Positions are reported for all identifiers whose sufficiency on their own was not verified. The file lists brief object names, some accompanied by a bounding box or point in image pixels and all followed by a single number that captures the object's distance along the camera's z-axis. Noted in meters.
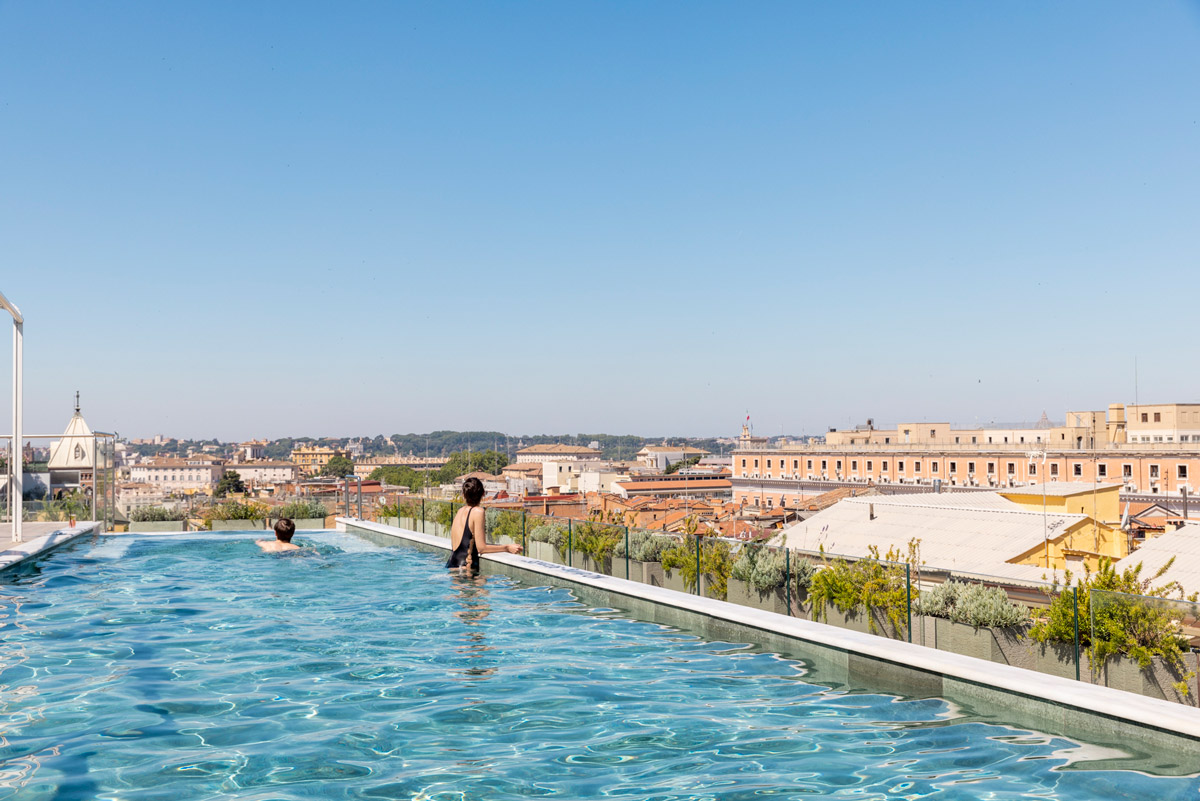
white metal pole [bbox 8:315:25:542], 14.99
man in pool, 15.34
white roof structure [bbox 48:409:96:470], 21.75
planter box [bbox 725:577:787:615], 9.41
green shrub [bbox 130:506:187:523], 23.14
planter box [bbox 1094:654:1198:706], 5.83
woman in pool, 9.68
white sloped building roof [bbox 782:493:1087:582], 20.70
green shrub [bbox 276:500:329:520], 25.48
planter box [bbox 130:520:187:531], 22.70
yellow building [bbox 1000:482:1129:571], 20.97
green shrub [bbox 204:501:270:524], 23.62
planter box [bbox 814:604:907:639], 8.12
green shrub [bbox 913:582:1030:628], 7.03
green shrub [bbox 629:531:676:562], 11.67
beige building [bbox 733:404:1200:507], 88.25
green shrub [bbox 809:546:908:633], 8.08
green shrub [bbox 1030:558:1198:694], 5.87
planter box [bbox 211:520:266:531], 23.30
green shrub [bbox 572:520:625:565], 12.71
